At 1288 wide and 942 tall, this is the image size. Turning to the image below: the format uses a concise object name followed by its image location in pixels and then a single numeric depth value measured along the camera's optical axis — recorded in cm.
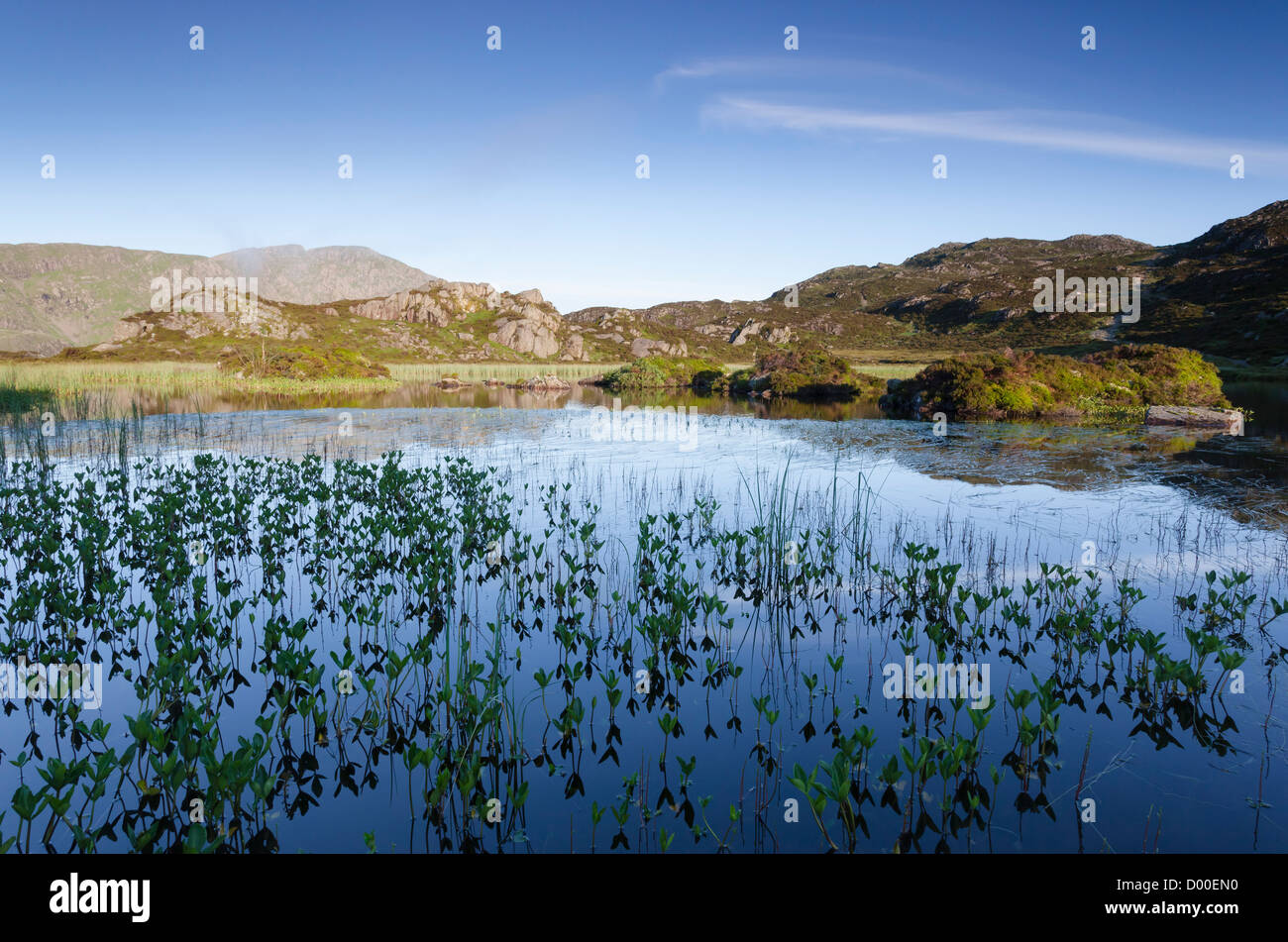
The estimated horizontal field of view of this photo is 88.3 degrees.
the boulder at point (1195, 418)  2758
